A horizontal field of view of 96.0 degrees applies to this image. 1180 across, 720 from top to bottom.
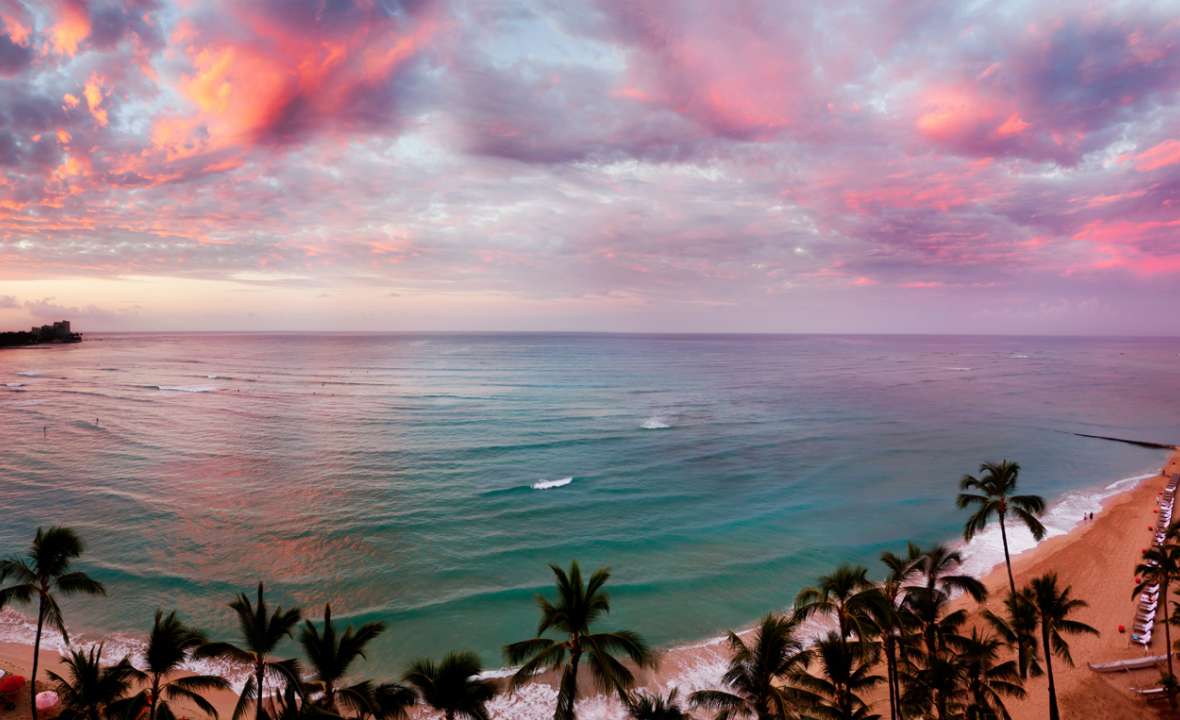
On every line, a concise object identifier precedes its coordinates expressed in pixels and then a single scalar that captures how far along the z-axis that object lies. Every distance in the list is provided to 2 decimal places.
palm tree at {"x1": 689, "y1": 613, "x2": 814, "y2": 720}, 22.05
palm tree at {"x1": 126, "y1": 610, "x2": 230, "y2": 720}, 22.20
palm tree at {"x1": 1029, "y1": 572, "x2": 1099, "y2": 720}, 27.67
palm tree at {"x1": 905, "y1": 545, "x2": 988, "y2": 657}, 27.70
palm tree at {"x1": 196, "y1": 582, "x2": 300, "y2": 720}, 20.84
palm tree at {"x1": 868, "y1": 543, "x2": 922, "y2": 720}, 24.89
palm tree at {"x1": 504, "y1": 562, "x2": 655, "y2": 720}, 21.09
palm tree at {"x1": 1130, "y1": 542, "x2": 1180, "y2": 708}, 31.72
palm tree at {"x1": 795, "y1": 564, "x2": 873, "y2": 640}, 24.88
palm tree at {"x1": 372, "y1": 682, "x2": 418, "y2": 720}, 21.67
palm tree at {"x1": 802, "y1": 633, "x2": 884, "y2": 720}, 24.31
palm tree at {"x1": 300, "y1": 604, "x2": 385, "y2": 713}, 21.25
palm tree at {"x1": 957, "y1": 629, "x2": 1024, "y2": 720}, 26.19
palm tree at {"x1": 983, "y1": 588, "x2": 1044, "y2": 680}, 29.38
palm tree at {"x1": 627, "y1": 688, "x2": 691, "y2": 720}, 21.16
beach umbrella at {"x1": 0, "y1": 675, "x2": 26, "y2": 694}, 29.50
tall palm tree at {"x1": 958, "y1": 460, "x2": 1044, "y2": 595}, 35.28
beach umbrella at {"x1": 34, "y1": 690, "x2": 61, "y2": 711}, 28.66
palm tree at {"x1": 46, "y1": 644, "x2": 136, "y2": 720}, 22.28
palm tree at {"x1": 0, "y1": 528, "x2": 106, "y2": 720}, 25.91
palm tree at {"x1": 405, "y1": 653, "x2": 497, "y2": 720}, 20.42
